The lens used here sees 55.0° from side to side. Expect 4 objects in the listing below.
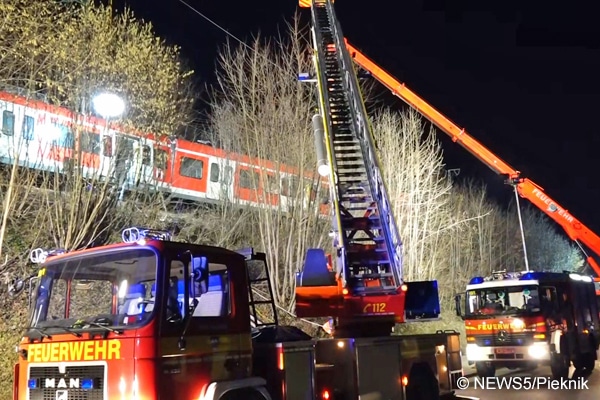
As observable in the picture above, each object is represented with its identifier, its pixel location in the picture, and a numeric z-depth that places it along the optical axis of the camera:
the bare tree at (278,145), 13.62
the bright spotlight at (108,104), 9.77
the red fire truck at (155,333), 3.92
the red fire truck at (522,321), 11.48
